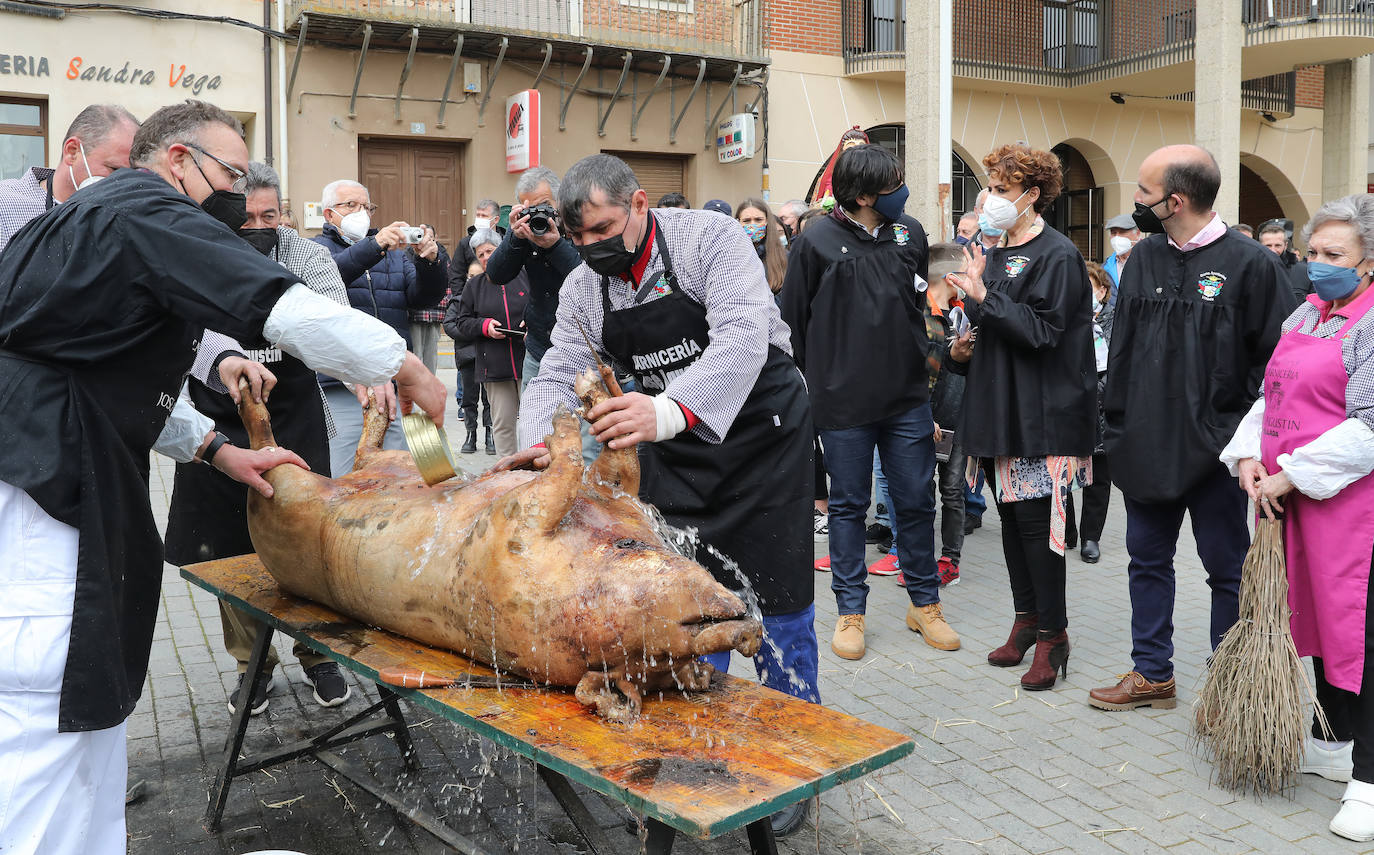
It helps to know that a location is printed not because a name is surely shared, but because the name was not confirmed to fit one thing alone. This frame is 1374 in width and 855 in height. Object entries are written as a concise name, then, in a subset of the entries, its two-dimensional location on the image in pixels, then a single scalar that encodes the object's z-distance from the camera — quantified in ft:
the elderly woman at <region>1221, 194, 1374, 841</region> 11.08
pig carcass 8.63
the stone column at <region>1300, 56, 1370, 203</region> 65.16
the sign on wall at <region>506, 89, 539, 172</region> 50.83
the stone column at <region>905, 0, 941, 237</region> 49.70
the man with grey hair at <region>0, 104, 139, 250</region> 12.79
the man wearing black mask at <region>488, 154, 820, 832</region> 10.77
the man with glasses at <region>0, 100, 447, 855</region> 7.66
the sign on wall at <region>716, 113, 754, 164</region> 55.11
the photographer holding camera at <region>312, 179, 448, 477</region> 17.35
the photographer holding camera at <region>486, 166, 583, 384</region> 17.04
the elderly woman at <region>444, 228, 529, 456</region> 25.55
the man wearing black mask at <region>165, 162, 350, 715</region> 14.17
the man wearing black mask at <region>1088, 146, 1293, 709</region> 13.56
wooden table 7.27
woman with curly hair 15.08
